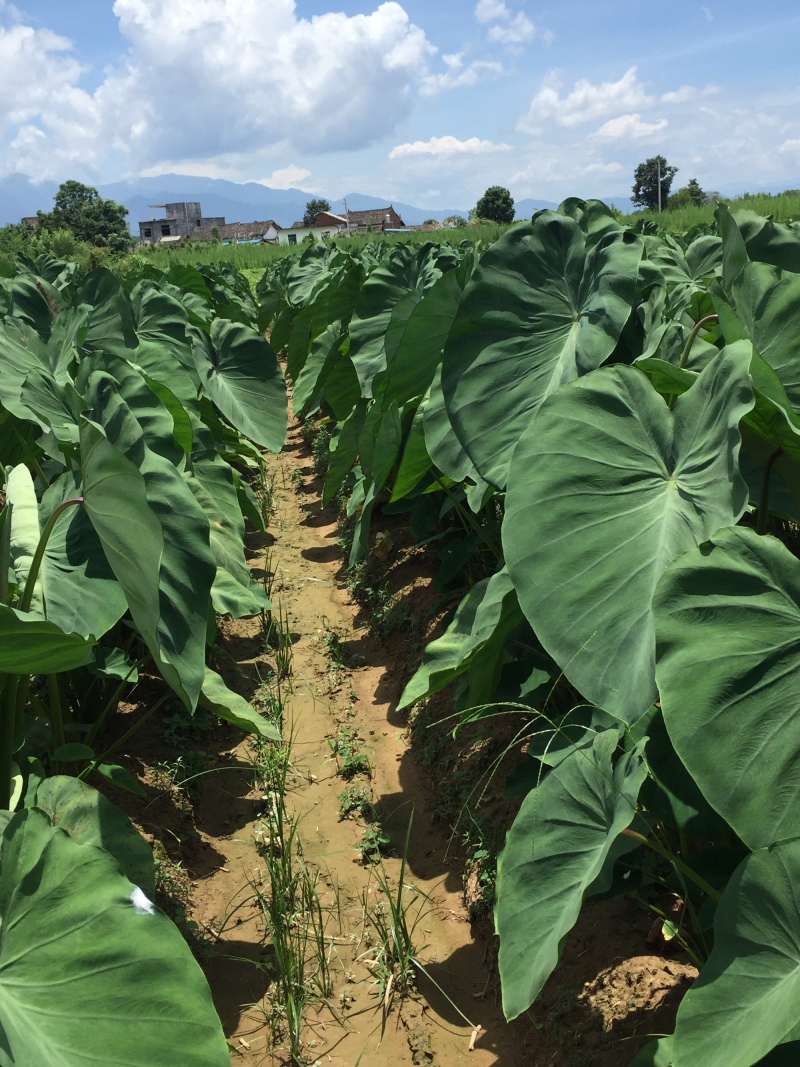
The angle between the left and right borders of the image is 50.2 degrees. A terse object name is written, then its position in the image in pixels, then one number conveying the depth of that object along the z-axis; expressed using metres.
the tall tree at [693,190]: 46.59
